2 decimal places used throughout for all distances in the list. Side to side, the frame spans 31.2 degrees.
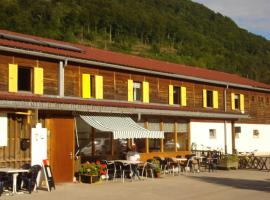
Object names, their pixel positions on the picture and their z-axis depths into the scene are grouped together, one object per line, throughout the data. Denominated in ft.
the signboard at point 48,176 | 48.57
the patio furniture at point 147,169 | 63.26
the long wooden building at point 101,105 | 51.80
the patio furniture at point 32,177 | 47.29
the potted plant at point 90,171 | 55.75
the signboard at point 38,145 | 50.01
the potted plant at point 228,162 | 77.97
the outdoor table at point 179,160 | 67.36
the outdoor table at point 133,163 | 58.45
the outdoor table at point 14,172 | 44.91
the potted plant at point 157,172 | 63.67
